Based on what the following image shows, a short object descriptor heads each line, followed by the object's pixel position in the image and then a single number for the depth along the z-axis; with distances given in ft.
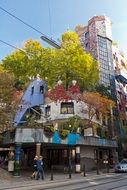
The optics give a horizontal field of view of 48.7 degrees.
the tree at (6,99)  40.44
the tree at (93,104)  55.43
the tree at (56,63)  64.91
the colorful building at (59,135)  40.45
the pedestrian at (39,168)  33.73
